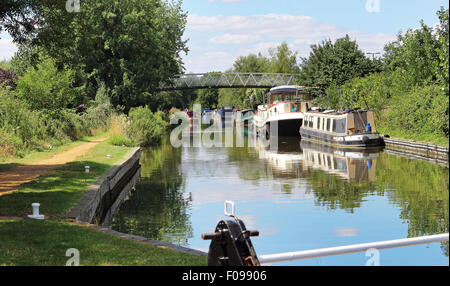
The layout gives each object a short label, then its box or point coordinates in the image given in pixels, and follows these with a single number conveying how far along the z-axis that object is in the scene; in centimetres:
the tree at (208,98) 15225
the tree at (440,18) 2148
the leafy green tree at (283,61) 9512
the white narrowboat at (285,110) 5269
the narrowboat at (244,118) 8001
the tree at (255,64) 10188
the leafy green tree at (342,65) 5853
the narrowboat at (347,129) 3669
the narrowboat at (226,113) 10706
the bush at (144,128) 4141
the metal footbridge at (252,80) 8381
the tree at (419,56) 4062
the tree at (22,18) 1769
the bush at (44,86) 3394
